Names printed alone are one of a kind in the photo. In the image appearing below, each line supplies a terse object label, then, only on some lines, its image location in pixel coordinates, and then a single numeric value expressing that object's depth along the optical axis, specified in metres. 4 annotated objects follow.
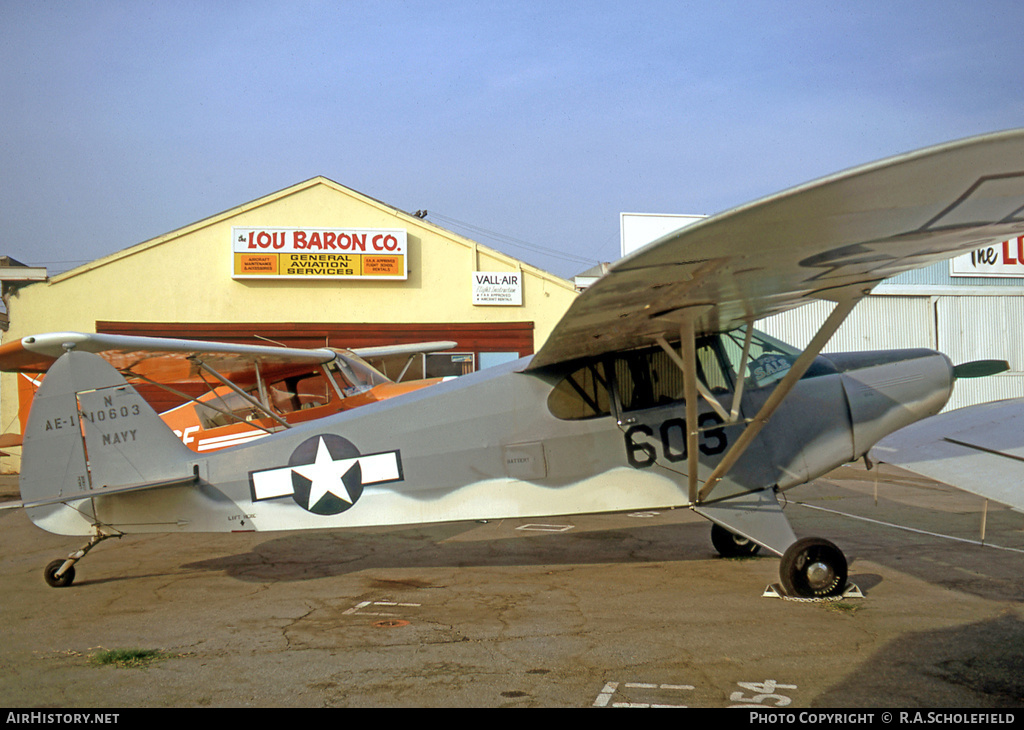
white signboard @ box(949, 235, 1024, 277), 21.94
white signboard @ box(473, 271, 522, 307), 19.33
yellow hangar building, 17.91
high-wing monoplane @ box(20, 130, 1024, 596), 6.14
